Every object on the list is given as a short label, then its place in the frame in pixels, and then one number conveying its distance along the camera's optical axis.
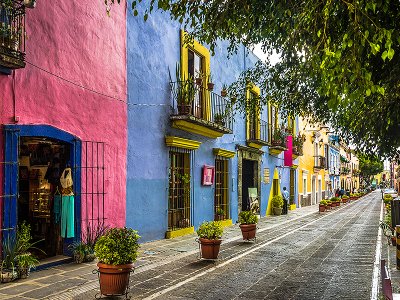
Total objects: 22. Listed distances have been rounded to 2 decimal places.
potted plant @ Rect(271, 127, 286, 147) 22.66
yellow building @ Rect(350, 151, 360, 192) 75.15
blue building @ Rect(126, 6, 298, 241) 11.48
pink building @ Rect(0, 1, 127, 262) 7.53
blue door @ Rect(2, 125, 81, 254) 7.42
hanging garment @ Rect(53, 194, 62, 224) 9.11
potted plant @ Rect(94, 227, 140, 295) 6.14
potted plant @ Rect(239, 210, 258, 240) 12.02
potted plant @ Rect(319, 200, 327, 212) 25.41
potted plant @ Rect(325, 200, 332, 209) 26.59
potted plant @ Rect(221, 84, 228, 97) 15.18
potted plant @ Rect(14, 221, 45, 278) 7.21
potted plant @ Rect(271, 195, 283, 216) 22.84
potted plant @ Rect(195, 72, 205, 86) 13.59
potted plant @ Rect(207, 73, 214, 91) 14.52
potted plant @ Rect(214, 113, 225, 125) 15.17
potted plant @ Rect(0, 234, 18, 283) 6.95
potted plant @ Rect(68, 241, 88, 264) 8.73
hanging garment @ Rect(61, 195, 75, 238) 8.75
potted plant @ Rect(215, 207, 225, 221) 16.22
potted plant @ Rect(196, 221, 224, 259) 9.19
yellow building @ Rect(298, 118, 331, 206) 32.25
